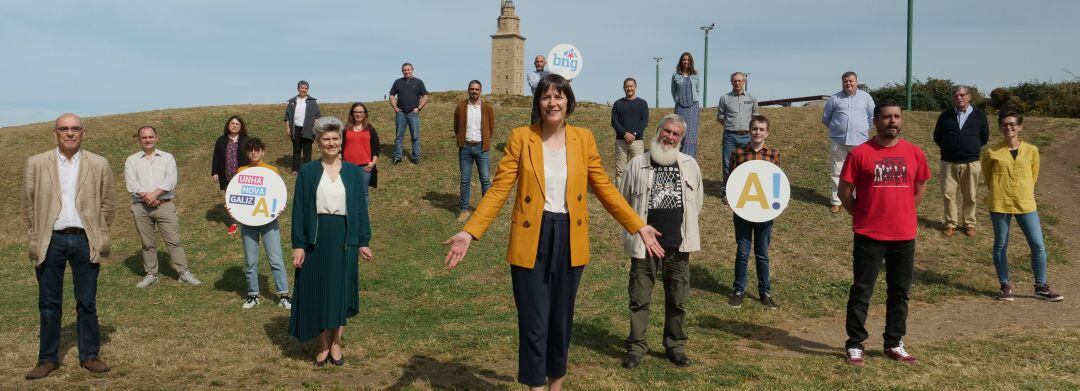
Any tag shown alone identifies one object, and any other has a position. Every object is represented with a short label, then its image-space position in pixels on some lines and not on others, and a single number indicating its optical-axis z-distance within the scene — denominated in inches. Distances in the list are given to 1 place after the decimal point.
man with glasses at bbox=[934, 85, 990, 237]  467.8
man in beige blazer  231.5
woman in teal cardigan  238.7
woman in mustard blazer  172.4
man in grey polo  505.7
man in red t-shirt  242.4
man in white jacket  243.8
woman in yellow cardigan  345.7
